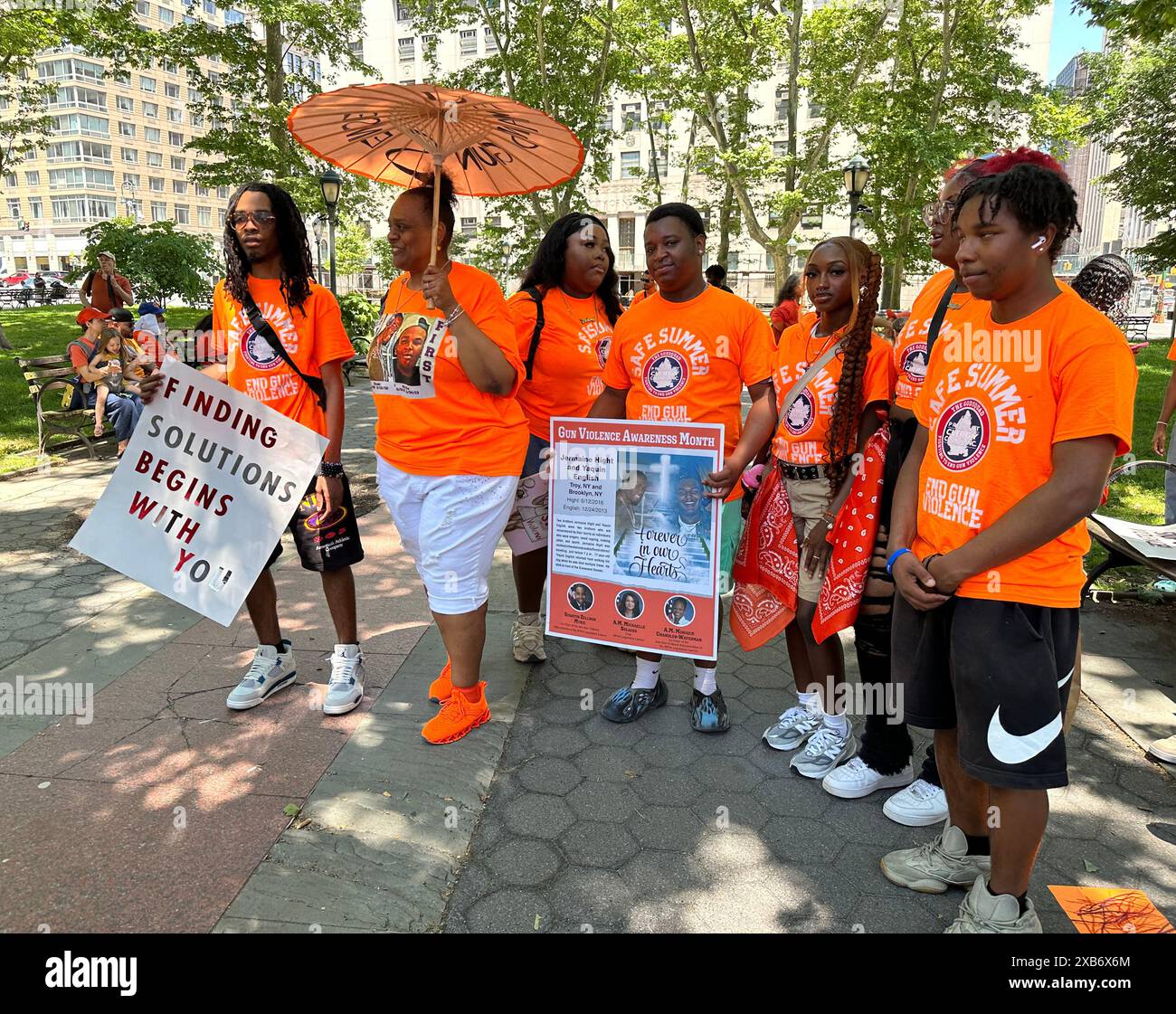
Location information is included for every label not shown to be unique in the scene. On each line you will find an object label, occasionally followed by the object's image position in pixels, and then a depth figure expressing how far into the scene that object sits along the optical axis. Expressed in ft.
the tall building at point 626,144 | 149.07
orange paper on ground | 7.05
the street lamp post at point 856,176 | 47.52
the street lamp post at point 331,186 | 49.85
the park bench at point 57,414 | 27.27
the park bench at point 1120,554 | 11.89
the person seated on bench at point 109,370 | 28.12
